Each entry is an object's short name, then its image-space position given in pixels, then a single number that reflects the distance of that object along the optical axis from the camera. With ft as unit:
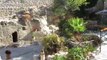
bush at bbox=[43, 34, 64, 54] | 39.77
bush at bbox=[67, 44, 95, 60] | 34.41
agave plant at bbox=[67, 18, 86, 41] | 43.50
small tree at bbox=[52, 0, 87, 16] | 58.48
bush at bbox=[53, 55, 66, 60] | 35.08
